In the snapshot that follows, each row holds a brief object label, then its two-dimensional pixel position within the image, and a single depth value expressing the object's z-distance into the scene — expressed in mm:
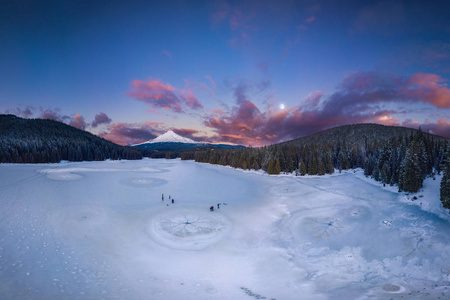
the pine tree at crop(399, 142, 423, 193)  36469
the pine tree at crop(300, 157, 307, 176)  72681
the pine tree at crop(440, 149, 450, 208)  27609
